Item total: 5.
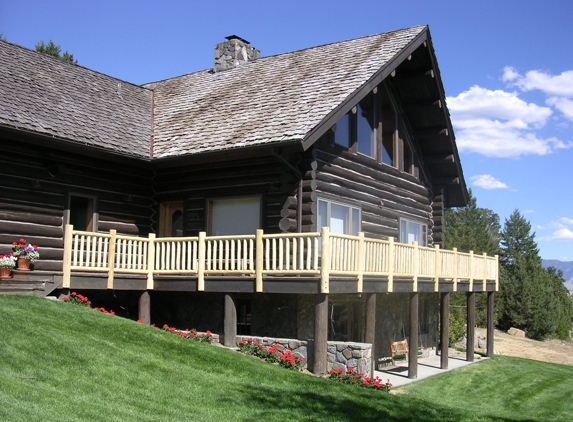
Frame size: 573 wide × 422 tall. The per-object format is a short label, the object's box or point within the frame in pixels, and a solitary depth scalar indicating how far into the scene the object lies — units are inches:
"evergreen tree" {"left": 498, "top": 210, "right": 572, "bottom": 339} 2017.7
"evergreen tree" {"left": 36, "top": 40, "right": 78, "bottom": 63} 1852.9
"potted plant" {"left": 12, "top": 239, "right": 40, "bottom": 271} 698.8
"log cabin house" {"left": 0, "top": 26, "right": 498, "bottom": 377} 700.0
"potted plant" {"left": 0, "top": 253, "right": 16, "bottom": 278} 673.6
